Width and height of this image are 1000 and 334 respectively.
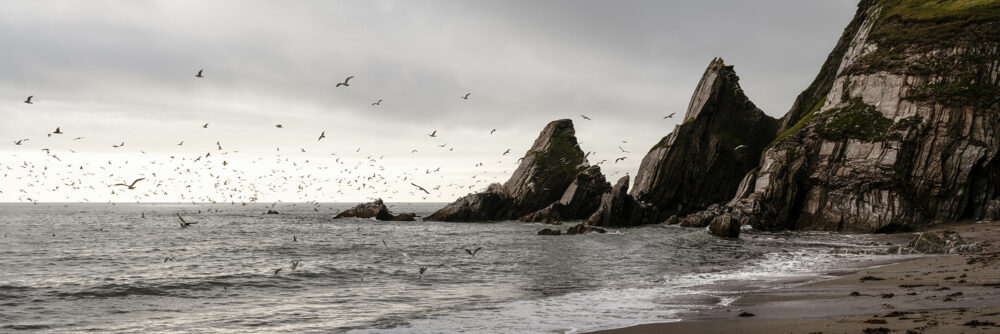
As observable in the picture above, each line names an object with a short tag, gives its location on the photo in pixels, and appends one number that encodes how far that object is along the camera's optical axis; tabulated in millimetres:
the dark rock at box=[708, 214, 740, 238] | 51438
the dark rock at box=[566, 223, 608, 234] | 62125
